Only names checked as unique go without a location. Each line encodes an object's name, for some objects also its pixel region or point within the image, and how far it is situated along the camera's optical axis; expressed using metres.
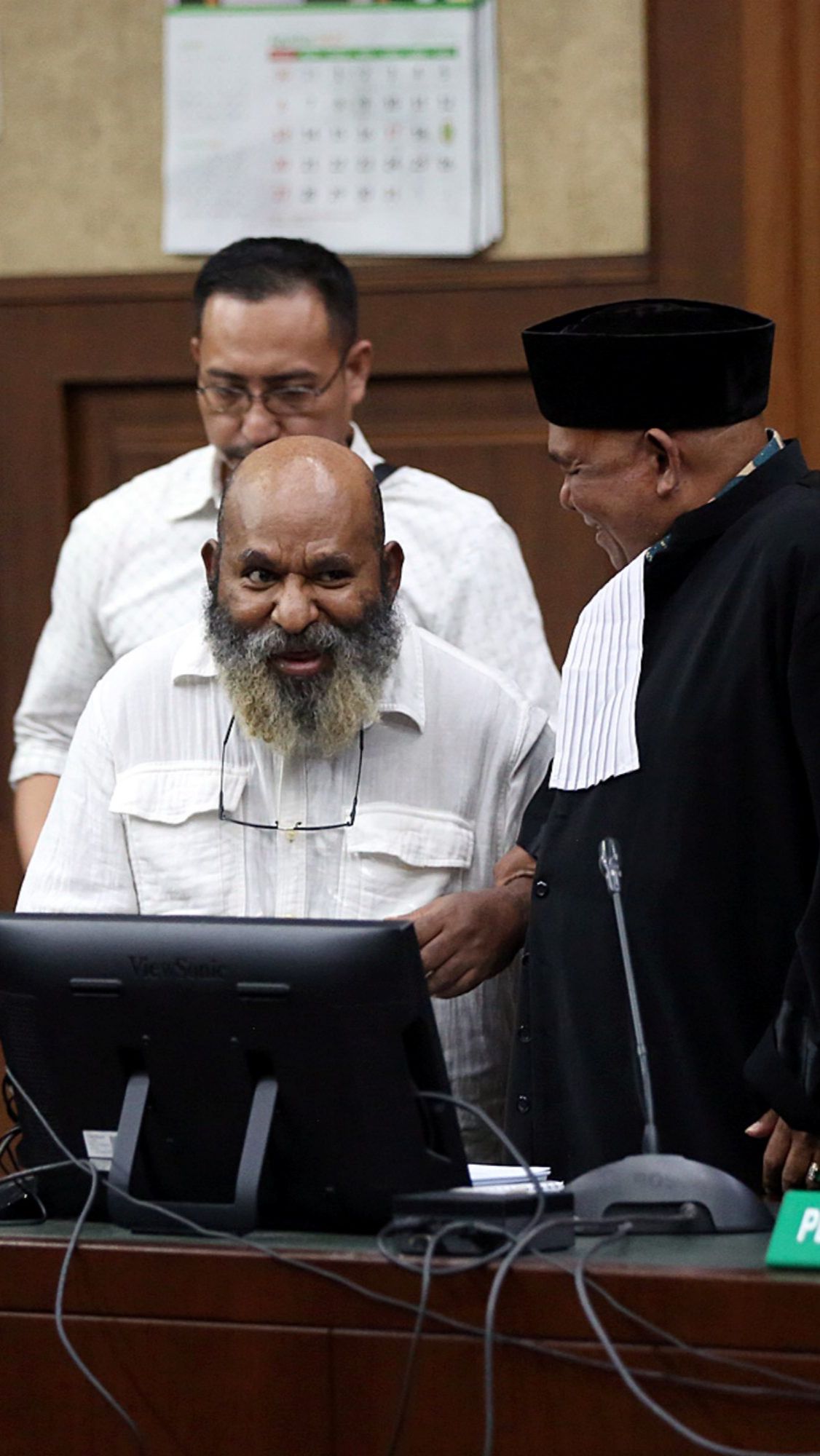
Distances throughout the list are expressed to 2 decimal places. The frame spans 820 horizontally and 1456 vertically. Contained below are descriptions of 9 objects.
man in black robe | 7.69
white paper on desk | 7.43
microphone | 7.41
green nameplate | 7.21
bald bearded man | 7.90
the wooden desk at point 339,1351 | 7.18
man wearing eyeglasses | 8.27
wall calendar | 8.73
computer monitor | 7.35
